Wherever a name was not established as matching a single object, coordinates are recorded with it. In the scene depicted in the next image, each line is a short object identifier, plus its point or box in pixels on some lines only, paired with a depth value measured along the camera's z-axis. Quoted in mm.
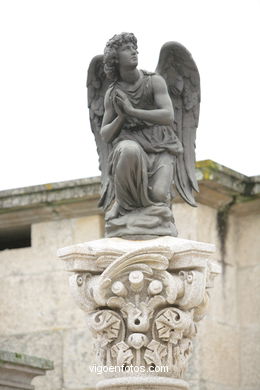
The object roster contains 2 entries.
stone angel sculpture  13840
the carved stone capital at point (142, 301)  13372
